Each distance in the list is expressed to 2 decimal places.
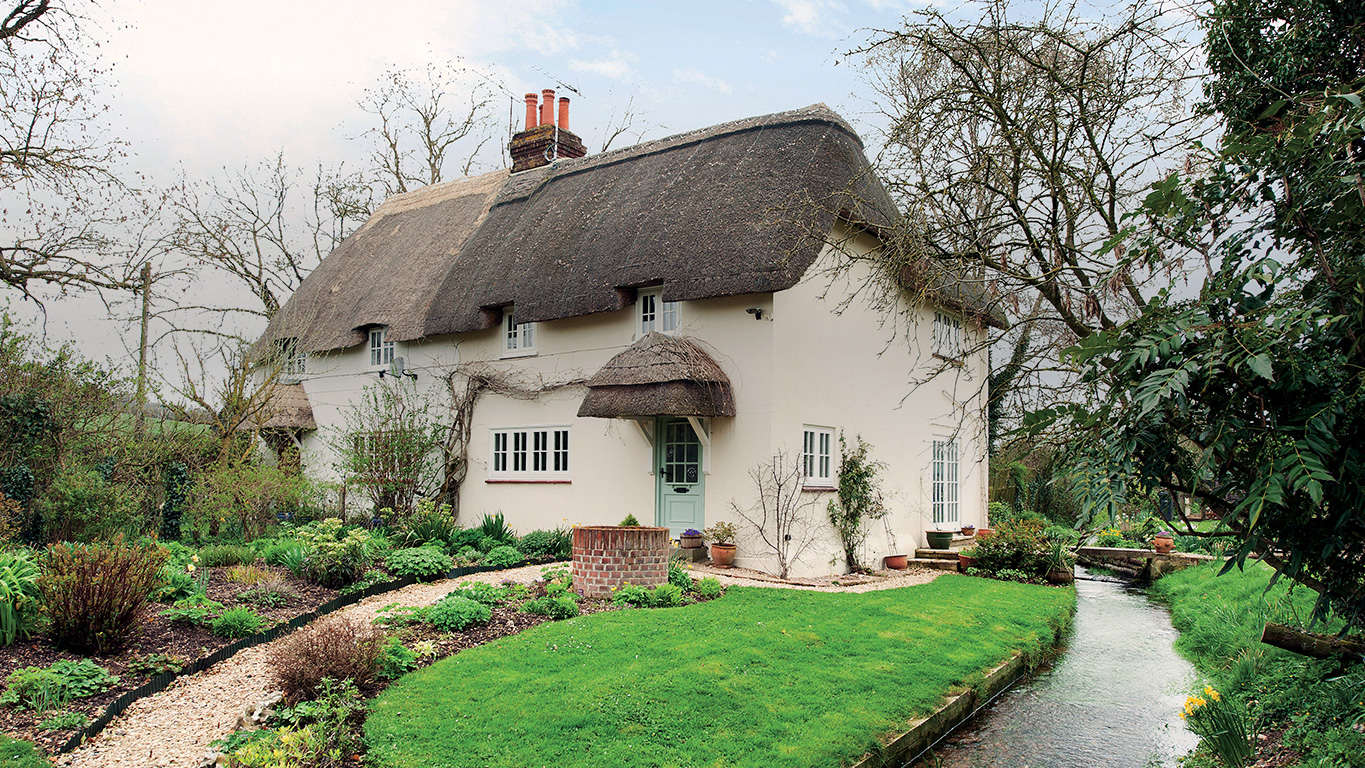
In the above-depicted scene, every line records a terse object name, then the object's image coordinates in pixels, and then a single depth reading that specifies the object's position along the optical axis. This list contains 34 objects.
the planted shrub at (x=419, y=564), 9.85
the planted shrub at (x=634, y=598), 8.59
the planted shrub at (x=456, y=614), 7.43
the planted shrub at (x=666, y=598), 8.59
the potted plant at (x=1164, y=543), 15.19
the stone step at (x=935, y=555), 13.85
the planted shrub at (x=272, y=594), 8.12
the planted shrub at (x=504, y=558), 11.03
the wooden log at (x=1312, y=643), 5.39
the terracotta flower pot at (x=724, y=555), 11.41
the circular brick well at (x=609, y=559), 8.83
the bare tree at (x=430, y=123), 26.12
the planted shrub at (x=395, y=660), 6.13
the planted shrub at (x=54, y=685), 5.34
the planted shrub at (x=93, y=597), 6.25
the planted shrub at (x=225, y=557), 10.43
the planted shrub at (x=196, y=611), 7.18
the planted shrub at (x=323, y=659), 5.53
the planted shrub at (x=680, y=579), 9.30
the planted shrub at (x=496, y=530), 13.17
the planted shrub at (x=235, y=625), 7.12
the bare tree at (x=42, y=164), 11.03
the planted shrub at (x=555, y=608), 8.05
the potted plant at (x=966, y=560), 13.33
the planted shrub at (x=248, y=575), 8.84
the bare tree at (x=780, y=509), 11.43
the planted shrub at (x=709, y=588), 9.11
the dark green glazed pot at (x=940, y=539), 14.70
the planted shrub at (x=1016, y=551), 12.73
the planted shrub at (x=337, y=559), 9.09
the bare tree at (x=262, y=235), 22.78
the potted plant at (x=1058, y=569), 12.48
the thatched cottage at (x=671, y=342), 11.59
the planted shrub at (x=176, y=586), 7.83
